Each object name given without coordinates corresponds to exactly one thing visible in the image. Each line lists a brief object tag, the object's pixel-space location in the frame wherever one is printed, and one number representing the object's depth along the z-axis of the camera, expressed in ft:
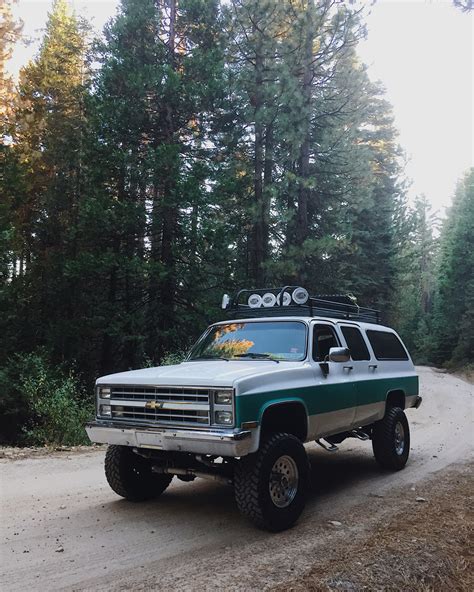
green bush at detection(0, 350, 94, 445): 36.19
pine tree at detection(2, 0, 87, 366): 57.88
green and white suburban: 16.43
